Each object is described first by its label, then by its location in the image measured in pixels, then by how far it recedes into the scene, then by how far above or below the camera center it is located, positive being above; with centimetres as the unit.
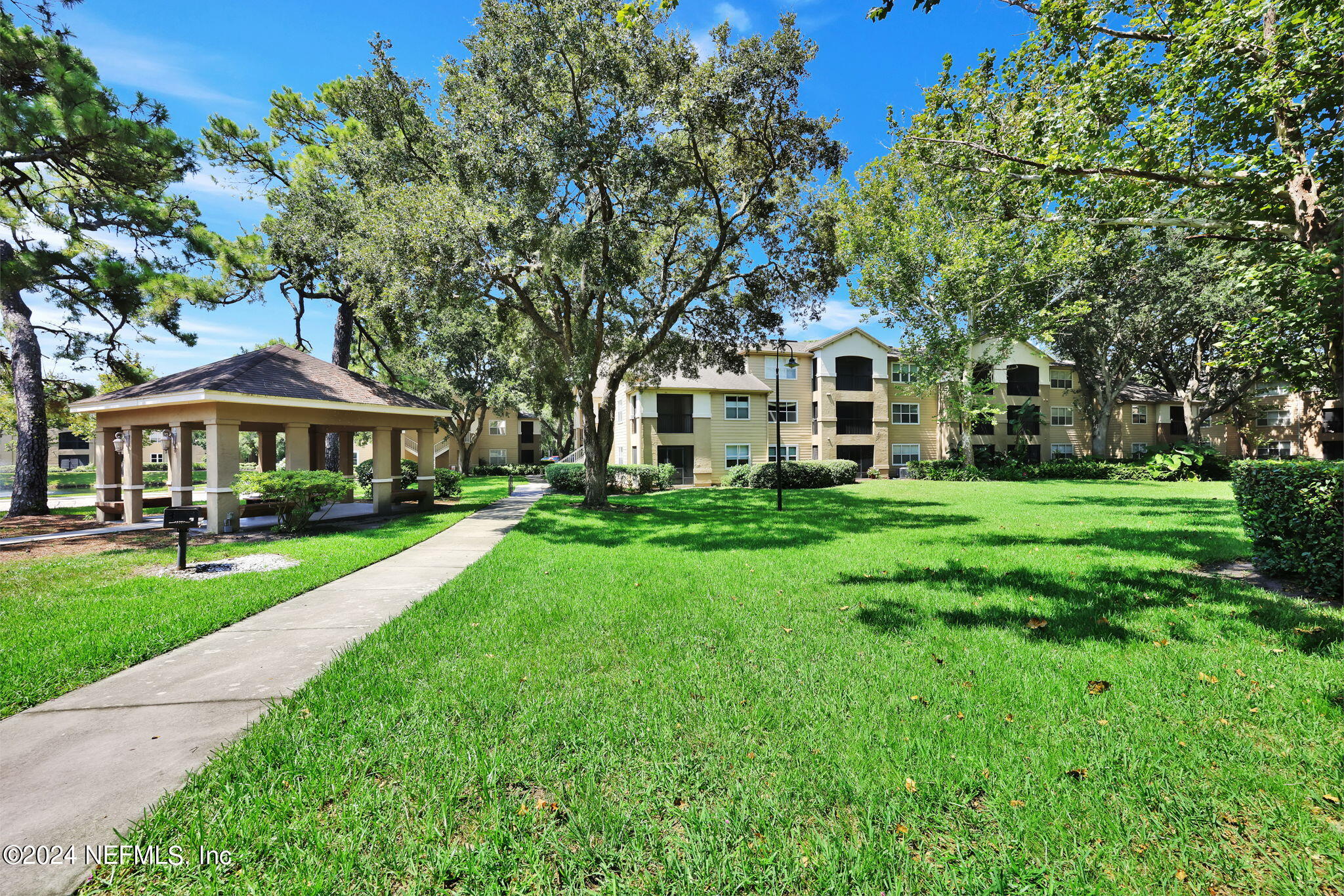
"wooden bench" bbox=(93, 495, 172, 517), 1459 -138
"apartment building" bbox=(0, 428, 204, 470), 6098 +66
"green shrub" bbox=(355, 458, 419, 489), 1974 -107
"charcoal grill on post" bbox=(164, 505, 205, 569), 829 -102
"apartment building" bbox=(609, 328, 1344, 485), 3142 +198
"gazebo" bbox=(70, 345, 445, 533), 1231 +104
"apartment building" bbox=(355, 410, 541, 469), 4959 +88
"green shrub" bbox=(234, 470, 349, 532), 1157 -79
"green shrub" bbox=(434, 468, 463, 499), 2070 -118
